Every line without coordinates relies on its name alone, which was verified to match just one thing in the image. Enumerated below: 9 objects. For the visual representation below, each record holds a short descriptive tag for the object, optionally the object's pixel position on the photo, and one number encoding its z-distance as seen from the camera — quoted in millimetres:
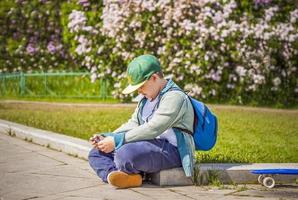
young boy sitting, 5375
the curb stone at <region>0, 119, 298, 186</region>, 5617
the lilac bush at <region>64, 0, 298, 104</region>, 13758
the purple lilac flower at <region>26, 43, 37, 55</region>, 19312
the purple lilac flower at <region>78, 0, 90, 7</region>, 15770
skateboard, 5453
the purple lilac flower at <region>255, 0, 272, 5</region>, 14406
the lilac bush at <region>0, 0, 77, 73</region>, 19344
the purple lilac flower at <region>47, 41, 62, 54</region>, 19219
